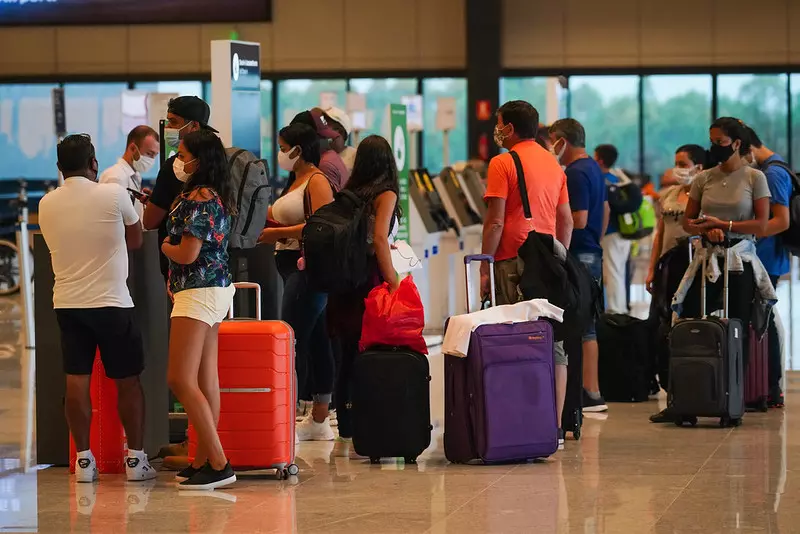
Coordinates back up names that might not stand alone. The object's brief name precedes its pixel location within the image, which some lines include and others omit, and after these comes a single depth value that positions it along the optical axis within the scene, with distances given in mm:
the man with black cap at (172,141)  9842
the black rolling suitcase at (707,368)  12271
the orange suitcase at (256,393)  9700
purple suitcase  10334
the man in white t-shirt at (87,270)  9507
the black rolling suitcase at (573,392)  11758
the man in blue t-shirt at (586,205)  13204
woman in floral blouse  9130
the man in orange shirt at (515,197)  11103
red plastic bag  10419
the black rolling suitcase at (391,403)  10398
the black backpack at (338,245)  10569
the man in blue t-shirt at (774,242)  13275
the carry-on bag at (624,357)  14400
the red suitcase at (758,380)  13318
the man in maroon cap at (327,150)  12413
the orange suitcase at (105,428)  10205
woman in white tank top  11566
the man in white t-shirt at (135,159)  12791
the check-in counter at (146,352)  10483
